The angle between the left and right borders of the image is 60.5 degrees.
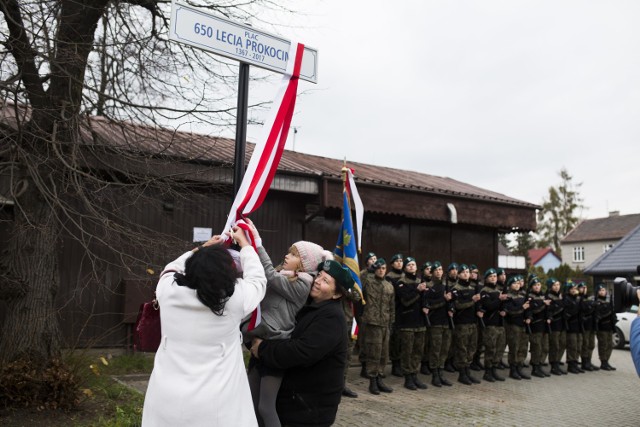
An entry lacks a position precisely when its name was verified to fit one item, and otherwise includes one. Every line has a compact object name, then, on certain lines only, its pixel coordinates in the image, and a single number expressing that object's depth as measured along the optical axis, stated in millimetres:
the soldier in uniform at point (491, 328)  10469
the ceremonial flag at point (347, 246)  4953
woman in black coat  3178
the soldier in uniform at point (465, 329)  10047
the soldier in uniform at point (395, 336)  9750
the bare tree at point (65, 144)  5383
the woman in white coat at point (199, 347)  2645
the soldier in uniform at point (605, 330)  12670
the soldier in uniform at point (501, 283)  11164
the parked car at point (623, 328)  17078
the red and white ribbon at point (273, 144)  3385
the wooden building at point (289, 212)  6223
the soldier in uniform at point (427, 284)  10058
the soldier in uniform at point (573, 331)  12094
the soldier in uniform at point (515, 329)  10922
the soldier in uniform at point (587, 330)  12469
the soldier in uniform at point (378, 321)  8523
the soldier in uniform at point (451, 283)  10773
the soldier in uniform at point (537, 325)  11344
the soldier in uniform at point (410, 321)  9164
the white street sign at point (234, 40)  3227
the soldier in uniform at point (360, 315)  9016
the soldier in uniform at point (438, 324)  9570
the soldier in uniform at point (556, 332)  11766
